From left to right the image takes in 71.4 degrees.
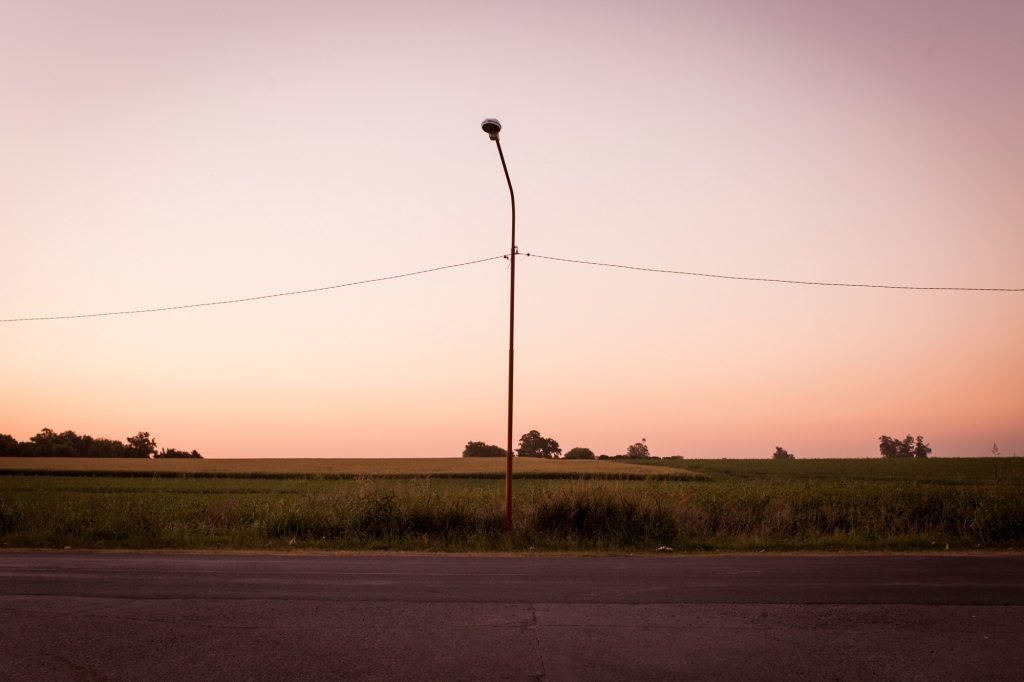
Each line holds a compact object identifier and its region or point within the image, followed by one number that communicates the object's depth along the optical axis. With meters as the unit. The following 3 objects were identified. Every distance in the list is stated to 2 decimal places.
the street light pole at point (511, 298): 18.08
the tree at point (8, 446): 90.94
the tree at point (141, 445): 108.29
